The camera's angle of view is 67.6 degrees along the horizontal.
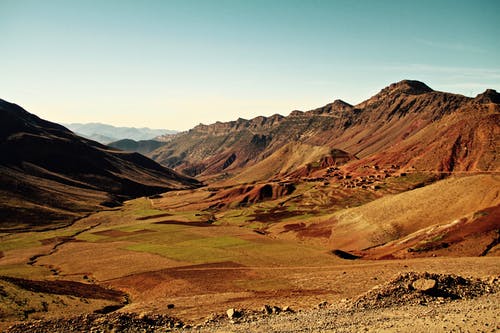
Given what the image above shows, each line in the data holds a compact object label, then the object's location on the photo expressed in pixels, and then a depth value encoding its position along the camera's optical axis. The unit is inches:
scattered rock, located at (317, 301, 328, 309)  1377.7
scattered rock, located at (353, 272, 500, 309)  1269.4
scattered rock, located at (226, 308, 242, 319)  1317.1
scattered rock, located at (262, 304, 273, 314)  1351.4
